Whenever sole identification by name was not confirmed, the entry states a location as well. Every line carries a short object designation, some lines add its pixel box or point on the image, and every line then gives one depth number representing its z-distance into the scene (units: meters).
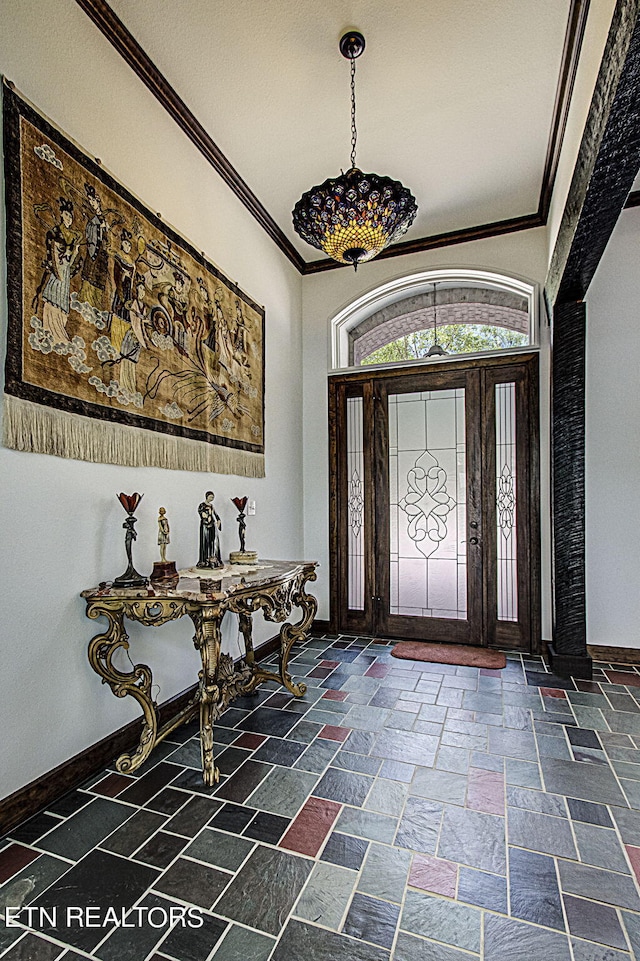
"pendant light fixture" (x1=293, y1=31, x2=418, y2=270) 2.45
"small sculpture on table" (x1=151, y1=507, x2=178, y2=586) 2.48
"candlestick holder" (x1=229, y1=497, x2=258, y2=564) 3.12
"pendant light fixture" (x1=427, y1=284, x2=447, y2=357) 4.46
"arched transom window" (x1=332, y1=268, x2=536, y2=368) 4.37
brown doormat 3.79
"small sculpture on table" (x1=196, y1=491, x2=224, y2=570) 2.81
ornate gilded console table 2.16
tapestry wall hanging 1.96
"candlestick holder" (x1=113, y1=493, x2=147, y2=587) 2.30
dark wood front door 4.12
